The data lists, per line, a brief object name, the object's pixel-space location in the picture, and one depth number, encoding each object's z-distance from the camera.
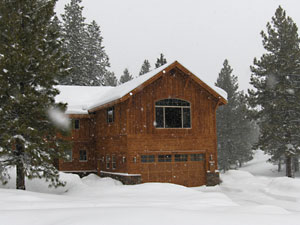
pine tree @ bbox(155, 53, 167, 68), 43.97
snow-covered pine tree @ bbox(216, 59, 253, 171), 46.66
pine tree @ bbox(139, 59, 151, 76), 62.69
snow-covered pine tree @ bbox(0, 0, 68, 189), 16.44
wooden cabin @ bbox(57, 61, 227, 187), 21.41
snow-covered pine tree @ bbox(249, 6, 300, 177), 29.22
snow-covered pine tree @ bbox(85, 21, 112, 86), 46.16
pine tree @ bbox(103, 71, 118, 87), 74.81
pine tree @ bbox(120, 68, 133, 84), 75.88
